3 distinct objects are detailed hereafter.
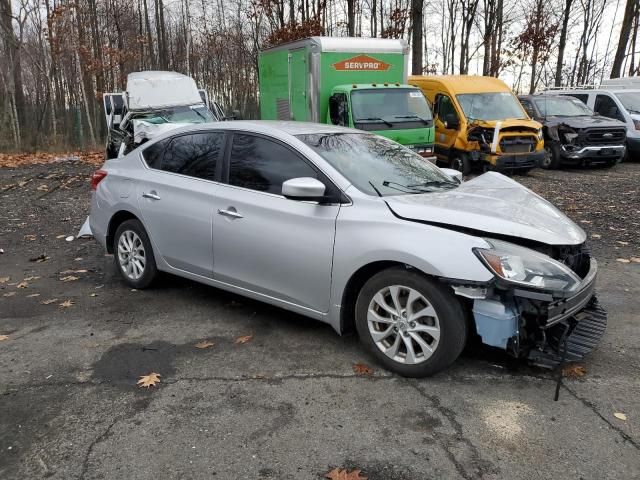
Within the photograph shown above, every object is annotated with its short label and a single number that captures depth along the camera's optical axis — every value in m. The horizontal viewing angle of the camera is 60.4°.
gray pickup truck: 13.55
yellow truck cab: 12.52
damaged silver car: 3.30
